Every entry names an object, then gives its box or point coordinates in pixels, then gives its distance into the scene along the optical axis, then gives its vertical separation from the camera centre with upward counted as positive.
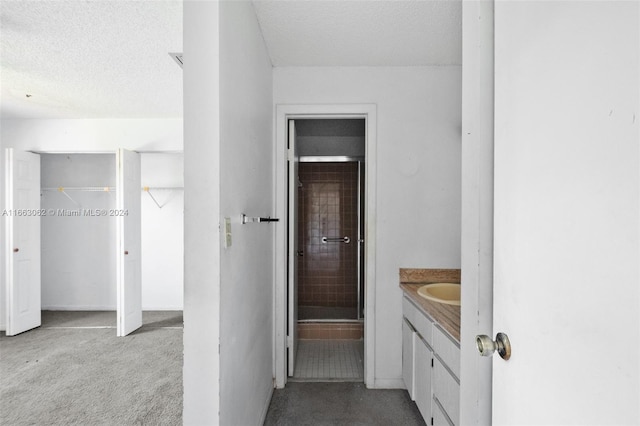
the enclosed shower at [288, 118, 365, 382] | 3.43 -0.33
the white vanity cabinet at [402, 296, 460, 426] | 1.39 -0.80
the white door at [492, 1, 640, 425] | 0.45 +0.00
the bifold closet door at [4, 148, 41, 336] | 3.40 -0.33
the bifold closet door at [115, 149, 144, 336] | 3.42 -0.36
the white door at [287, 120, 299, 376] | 2.47 -0.29
